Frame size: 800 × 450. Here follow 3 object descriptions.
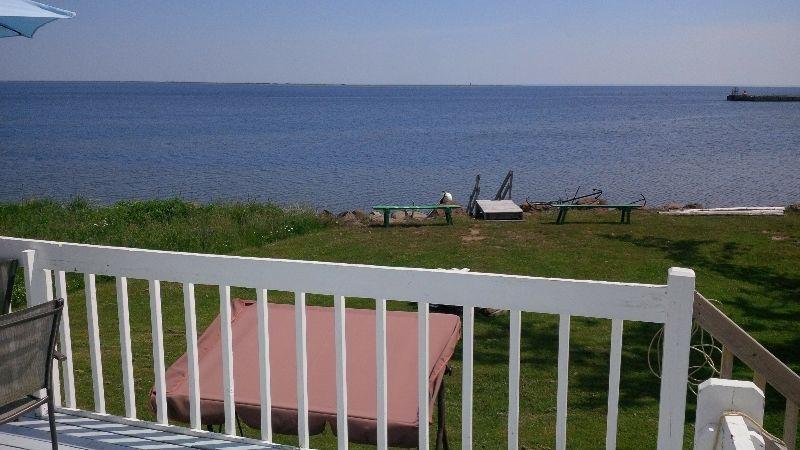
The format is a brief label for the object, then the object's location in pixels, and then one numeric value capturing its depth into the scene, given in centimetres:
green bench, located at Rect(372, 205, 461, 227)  1546
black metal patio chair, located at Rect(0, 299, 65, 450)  301
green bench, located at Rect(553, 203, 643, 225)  1580
